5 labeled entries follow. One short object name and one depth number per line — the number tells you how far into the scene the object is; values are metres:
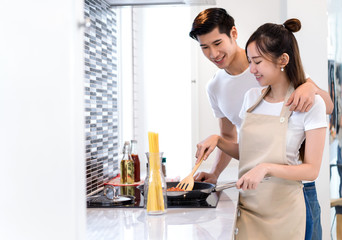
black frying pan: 1.59
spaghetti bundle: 1.44
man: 1.86
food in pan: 1.61
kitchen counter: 1.21
